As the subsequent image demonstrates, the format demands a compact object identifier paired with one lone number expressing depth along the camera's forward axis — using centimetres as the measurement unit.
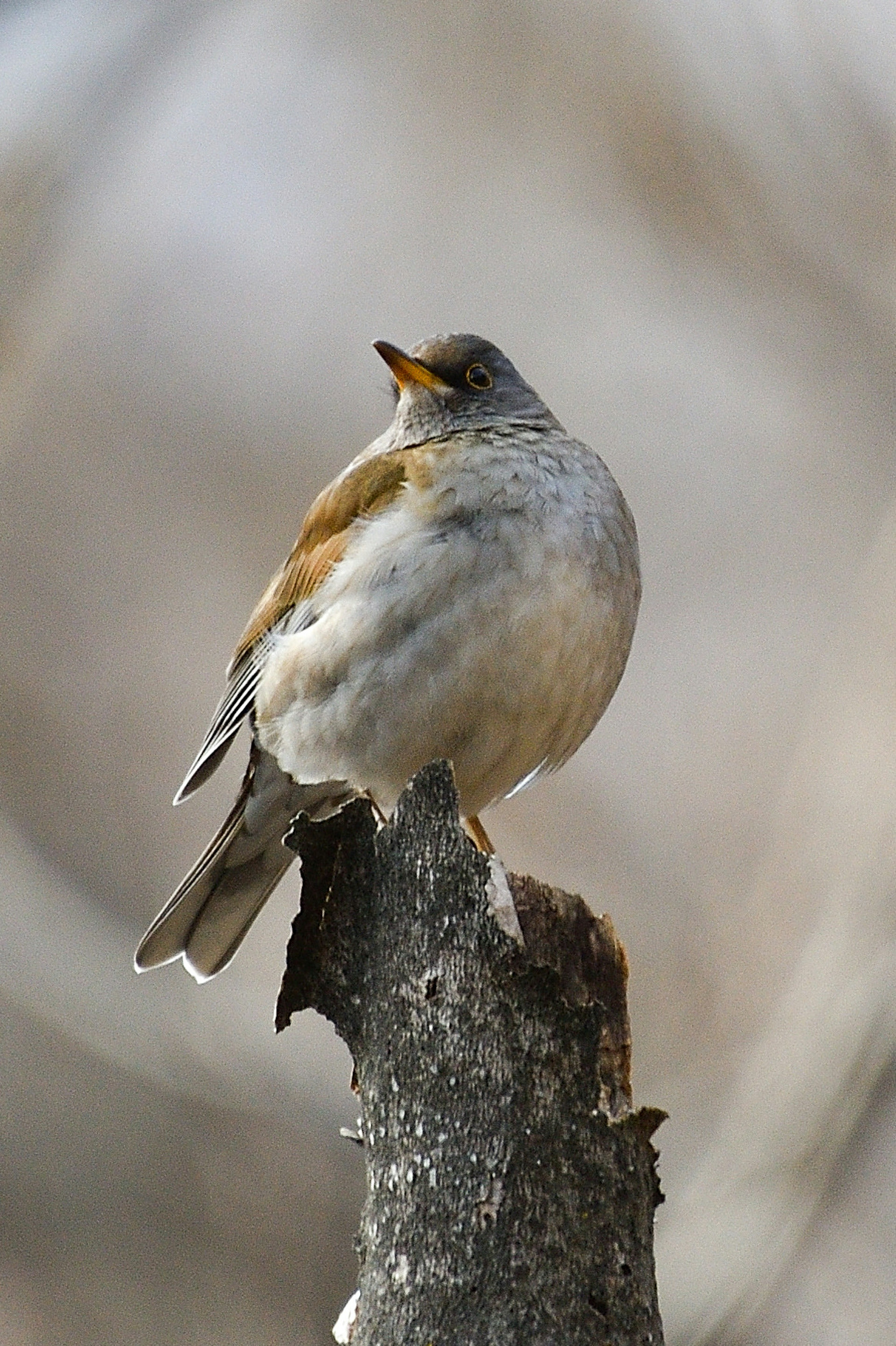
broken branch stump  447
